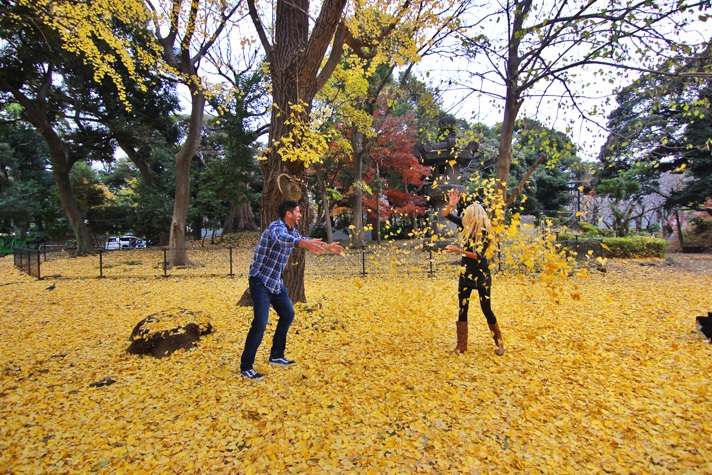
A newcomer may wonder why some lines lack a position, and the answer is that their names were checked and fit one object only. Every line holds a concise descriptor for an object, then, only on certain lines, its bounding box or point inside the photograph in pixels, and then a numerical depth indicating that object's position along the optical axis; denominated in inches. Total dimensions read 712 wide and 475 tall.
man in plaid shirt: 125.6
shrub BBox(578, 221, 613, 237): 571.2
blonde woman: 140.1
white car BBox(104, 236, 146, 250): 975.0
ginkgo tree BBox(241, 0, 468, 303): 194.9
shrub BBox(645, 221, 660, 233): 879.8
